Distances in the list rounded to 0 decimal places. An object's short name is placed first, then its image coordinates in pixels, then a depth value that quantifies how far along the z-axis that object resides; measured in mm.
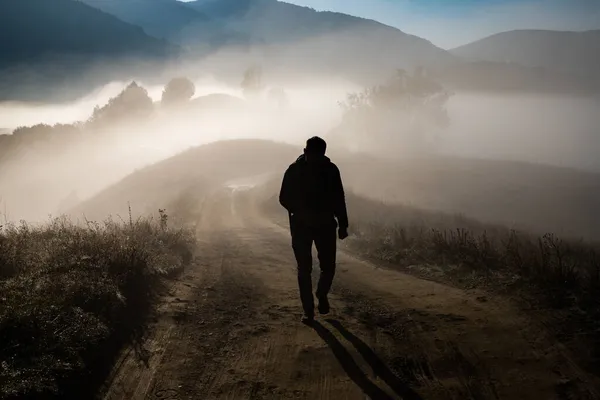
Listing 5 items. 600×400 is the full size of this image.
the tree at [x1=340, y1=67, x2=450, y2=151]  80500
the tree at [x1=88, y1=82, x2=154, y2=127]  104500
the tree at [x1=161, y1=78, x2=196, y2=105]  113000
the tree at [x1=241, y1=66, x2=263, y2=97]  122562
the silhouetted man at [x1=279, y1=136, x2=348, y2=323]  5914
